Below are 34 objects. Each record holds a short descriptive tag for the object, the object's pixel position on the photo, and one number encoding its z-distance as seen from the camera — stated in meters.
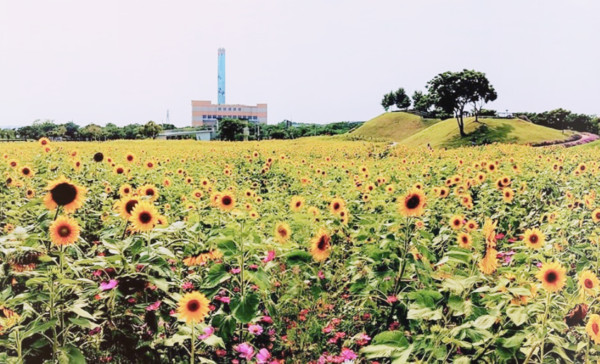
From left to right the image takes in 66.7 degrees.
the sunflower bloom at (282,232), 2.96
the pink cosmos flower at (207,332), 2.16
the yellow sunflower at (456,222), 3.35
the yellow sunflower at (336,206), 3.66
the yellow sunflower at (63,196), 2.15
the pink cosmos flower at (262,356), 2.39
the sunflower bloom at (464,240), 2.99
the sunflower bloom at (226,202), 2.99
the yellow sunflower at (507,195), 4.95
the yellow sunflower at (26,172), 4.05
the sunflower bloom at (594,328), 1.73
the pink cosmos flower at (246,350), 2.38
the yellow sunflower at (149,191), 3.45
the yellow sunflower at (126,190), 3.82
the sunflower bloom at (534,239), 2.56
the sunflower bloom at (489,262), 2.38
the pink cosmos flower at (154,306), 2.16
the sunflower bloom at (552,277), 1.81
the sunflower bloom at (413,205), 2.59
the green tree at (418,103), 66.00
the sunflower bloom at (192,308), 1.93
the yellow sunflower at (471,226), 3.61
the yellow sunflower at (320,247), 2.78
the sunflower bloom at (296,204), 3.89
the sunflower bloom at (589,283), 1.91
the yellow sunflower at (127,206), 2.41
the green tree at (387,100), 77.12
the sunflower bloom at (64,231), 1.97
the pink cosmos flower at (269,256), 2.74
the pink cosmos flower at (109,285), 1.98
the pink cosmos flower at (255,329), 2.67
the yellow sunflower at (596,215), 3.35
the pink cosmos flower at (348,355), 2.51
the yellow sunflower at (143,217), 2.31
